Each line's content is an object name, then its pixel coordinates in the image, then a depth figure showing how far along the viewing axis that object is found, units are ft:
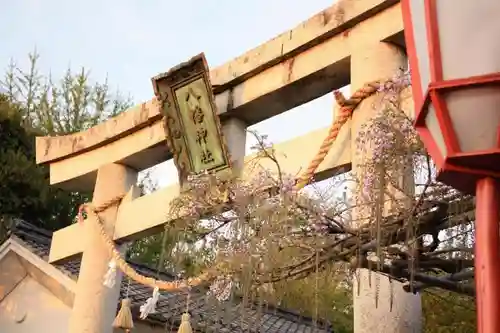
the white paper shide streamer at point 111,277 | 19.17
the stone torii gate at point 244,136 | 13.25
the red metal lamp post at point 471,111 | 6.05
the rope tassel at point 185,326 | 19.29
